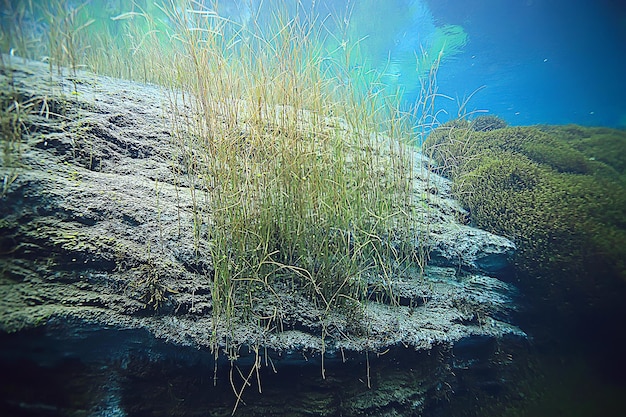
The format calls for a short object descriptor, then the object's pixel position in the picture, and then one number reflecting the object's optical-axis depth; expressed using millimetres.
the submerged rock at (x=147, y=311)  1426
